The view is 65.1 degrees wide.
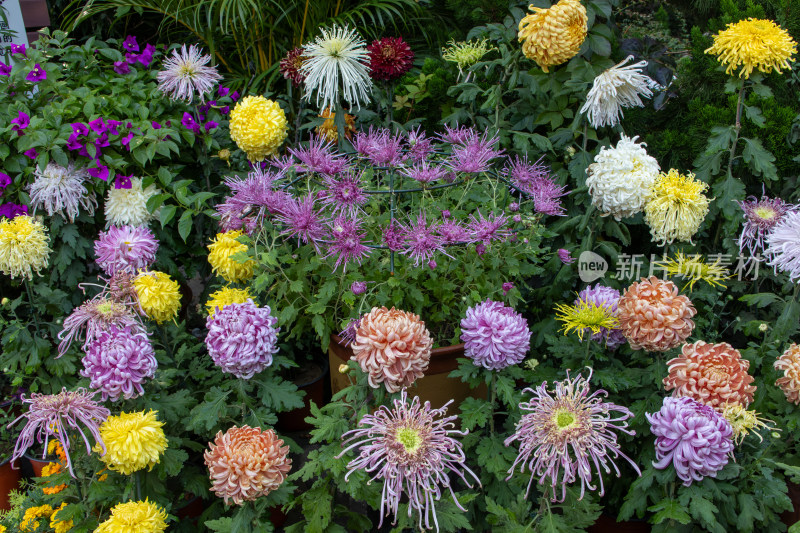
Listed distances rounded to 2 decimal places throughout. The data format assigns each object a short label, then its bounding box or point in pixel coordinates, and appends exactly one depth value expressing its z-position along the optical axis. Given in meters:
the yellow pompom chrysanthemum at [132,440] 1.44
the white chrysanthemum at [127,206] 2.29
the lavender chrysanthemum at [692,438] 1.29
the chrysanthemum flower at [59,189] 2.20
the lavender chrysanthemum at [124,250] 1.92
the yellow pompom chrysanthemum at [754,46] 1.88
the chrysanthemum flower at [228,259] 1.99
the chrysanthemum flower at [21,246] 1.98
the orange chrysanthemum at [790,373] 1.49
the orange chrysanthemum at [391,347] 1.33
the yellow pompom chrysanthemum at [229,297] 1.83
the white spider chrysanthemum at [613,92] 1.93
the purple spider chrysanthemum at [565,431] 1.16
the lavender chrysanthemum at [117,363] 1.49
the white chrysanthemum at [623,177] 1.78
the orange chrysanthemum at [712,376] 1.40
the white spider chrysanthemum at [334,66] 2.30
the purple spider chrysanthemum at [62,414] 1.39
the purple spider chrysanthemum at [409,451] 1.13
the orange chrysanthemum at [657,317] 1.49
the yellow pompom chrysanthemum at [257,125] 2.42
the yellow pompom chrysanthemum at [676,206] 1.77
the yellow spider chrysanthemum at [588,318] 1.50
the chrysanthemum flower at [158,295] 1.77
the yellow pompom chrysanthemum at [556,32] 2.02
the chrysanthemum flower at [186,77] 2.48
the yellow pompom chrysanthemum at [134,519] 1.35
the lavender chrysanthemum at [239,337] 1.54
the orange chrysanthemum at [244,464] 1.33
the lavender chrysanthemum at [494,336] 1.46
